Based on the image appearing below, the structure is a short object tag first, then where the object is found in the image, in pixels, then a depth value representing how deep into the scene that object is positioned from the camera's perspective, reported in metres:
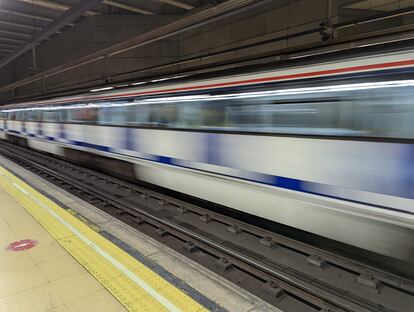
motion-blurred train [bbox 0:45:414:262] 3.28
